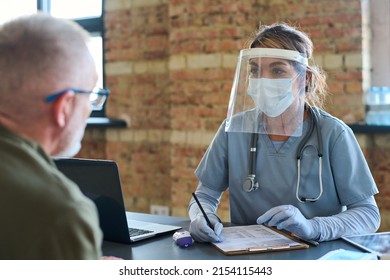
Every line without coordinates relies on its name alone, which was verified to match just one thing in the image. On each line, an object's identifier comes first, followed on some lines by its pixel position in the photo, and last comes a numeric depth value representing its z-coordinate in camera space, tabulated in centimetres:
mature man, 77
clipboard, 138
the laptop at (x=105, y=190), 144
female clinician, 177
